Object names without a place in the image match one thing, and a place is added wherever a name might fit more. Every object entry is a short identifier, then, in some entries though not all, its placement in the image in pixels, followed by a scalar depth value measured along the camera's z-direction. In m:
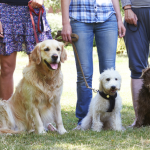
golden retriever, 7.47
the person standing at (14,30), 8.32
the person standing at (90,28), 8.12
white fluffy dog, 7.92
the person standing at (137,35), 8.52
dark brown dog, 8.09
